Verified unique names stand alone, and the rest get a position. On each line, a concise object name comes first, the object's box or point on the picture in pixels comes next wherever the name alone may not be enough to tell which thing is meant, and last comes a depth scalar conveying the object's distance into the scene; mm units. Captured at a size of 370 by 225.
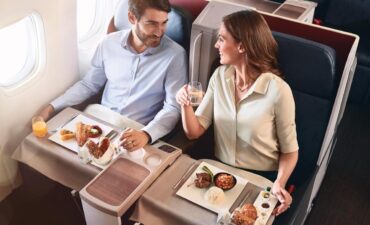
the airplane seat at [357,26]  3566
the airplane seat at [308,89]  1948
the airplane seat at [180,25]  2305
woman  1909
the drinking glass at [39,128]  2188
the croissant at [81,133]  2126
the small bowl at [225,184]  1867
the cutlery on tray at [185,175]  1908
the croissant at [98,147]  2045
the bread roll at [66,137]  2158
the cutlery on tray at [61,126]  2234
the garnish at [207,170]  1935
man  2189
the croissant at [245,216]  1688
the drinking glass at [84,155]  2041
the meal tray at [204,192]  1788
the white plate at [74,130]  2129
